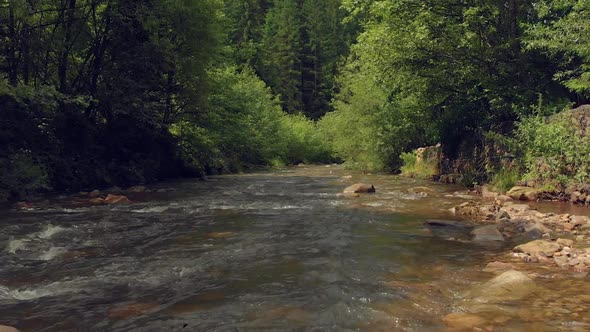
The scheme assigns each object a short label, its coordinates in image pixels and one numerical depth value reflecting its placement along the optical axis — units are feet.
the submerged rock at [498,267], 25.40
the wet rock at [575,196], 46.62
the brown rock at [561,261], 25.86
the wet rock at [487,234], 33.40
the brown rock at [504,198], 49.93
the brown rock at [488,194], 52.78
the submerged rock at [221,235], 35.17
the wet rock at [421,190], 59.41
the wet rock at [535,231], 33.53
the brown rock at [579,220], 35.81
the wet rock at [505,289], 20.93
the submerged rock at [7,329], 16.88
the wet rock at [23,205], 48.32
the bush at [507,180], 56.09
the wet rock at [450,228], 35.03
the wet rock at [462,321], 18.13
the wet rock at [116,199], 53.98
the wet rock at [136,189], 66.64
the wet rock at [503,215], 40.89
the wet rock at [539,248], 28.09
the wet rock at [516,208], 43.03
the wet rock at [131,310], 19.68
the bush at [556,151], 47.70
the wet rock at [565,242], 29.47
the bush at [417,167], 80.81
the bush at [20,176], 53.36
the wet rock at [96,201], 53.15
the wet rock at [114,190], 63.94
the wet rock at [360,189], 61.00
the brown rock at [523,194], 50.19
